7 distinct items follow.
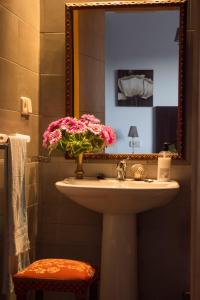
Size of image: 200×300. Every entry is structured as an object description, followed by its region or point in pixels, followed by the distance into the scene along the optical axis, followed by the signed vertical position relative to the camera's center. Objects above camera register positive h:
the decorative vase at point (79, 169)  2.42 -0.16
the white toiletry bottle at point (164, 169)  2.32 -0.15
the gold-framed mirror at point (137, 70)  2.41 +0.40
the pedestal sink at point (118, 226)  2.07 -0.44
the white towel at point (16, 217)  1.88 -0.35
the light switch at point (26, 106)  2.27 +0.18
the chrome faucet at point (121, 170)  2.39 -0.16
